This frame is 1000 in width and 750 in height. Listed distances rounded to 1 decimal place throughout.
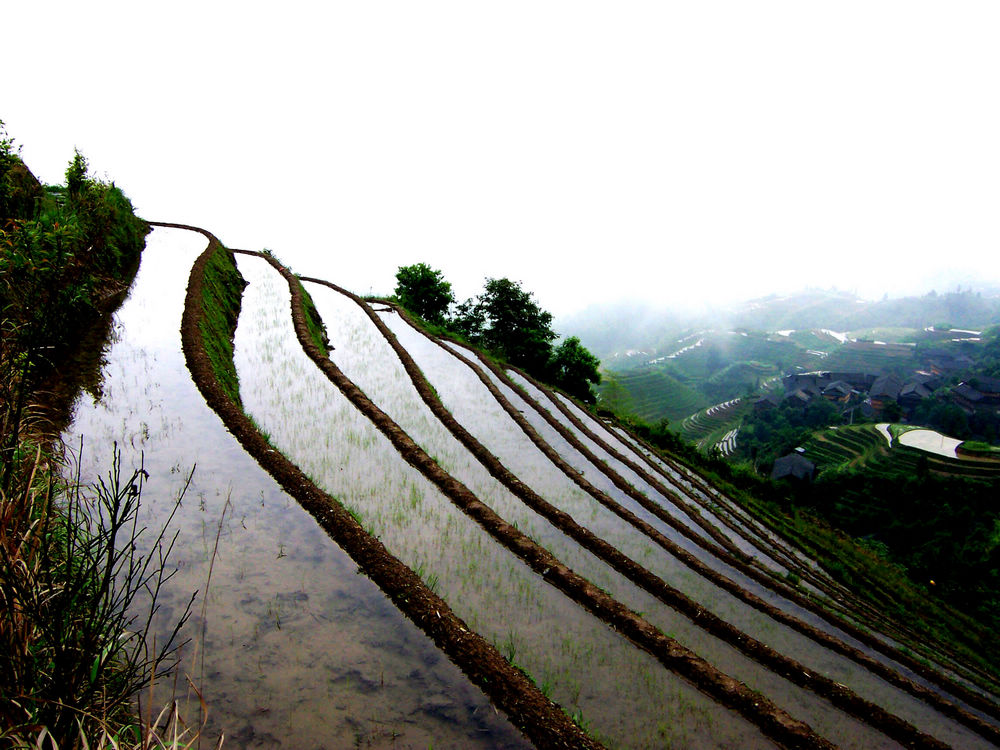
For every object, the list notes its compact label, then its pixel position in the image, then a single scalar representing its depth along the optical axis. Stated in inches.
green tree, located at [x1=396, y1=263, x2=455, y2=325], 1248.2
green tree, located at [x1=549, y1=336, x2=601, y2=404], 1132.6
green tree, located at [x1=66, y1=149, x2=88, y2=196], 568.1
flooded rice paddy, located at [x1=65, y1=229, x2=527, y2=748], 156.6
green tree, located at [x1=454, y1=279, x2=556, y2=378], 1227.9
